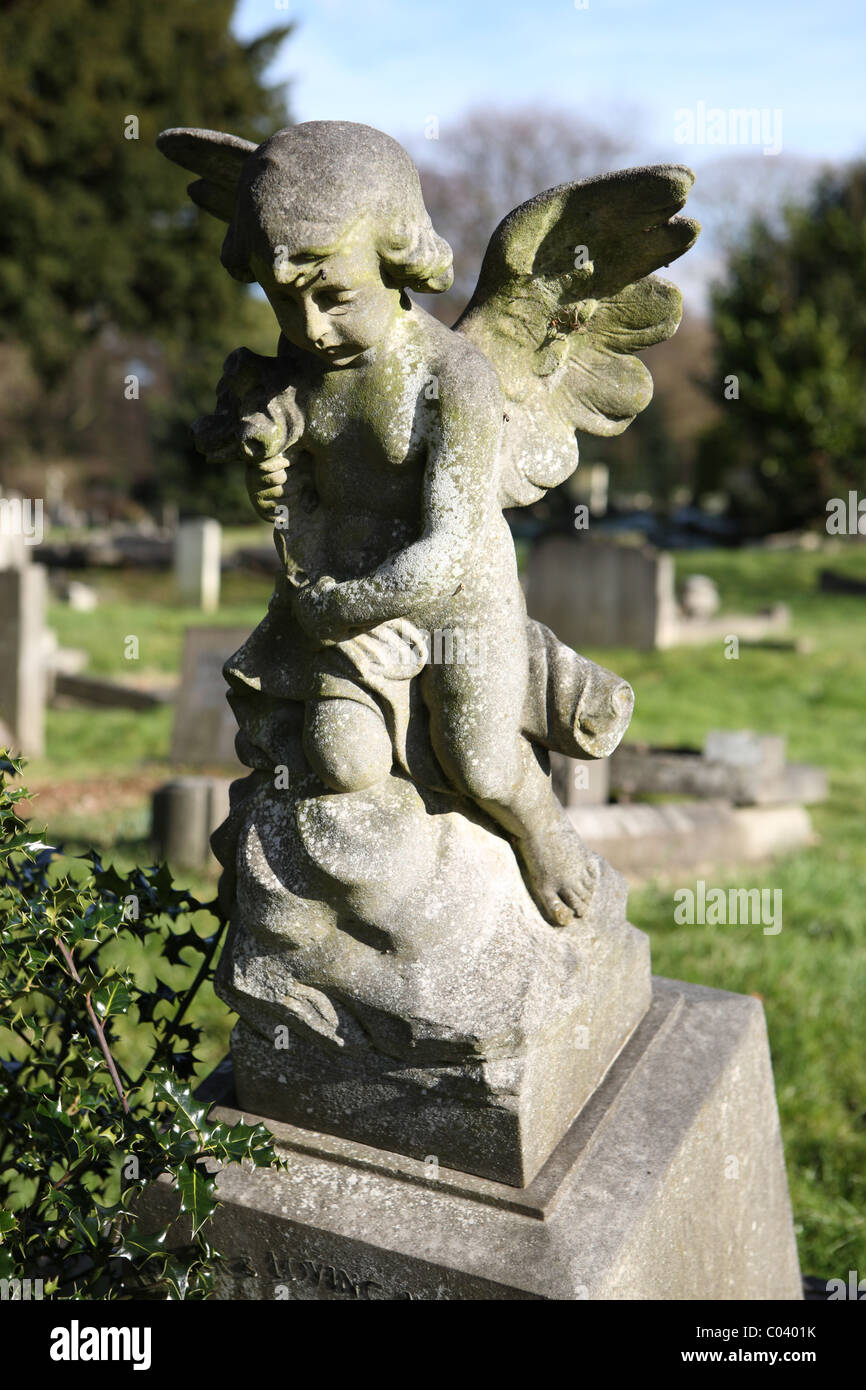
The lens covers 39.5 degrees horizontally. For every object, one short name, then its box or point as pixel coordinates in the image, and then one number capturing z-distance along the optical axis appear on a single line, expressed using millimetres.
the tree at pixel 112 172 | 17172
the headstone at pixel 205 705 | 7824
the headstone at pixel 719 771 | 6426
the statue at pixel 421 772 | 2068
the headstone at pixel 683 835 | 5703
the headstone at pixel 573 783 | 5625
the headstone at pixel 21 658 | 8672
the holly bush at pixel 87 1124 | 2000
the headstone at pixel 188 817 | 5832
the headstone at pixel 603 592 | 11578
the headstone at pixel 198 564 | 15641
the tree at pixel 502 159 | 27422
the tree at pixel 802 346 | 18547
